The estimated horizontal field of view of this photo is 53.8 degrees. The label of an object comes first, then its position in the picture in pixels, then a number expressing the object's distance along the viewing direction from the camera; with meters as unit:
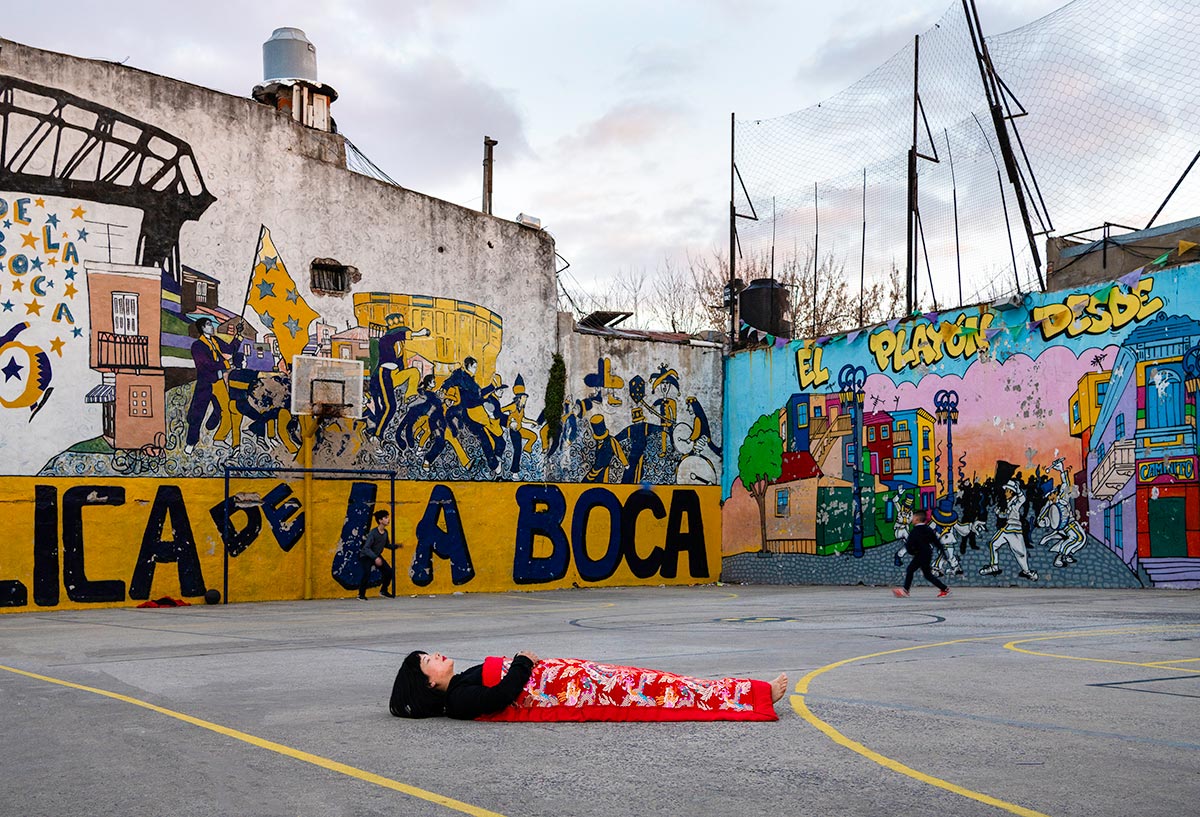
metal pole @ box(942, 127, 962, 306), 25.72
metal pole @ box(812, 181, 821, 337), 29.28
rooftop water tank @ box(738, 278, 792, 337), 30.47
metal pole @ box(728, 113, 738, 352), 30.27
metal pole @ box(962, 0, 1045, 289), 22.52
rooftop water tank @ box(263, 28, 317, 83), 25.22
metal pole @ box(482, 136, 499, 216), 31.66
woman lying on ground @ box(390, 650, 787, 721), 6.94
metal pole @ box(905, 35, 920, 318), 25.42
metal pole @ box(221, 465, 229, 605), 21.77
